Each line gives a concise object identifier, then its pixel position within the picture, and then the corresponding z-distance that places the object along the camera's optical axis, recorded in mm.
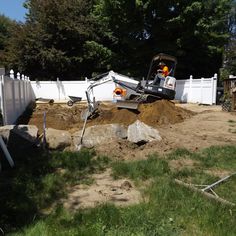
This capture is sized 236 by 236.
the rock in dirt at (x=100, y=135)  6082
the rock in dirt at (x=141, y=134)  6027
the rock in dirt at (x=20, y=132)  5581
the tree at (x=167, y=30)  18795
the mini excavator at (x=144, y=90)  9134
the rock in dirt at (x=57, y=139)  5918
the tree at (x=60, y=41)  21343
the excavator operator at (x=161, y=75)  10326
